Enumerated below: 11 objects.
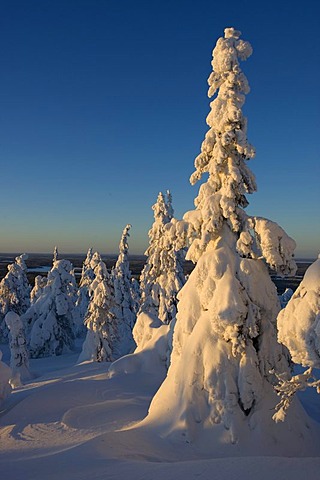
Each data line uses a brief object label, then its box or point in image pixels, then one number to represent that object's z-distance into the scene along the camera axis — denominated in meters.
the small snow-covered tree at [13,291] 48.25
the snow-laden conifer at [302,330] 6.40
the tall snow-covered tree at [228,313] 10.65
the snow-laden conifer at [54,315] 41.97
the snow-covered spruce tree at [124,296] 42.41
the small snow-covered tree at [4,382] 18.62
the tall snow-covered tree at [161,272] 30.94
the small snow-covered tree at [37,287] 52.07
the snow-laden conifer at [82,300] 52.75
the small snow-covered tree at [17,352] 29.76
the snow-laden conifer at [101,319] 32.22
